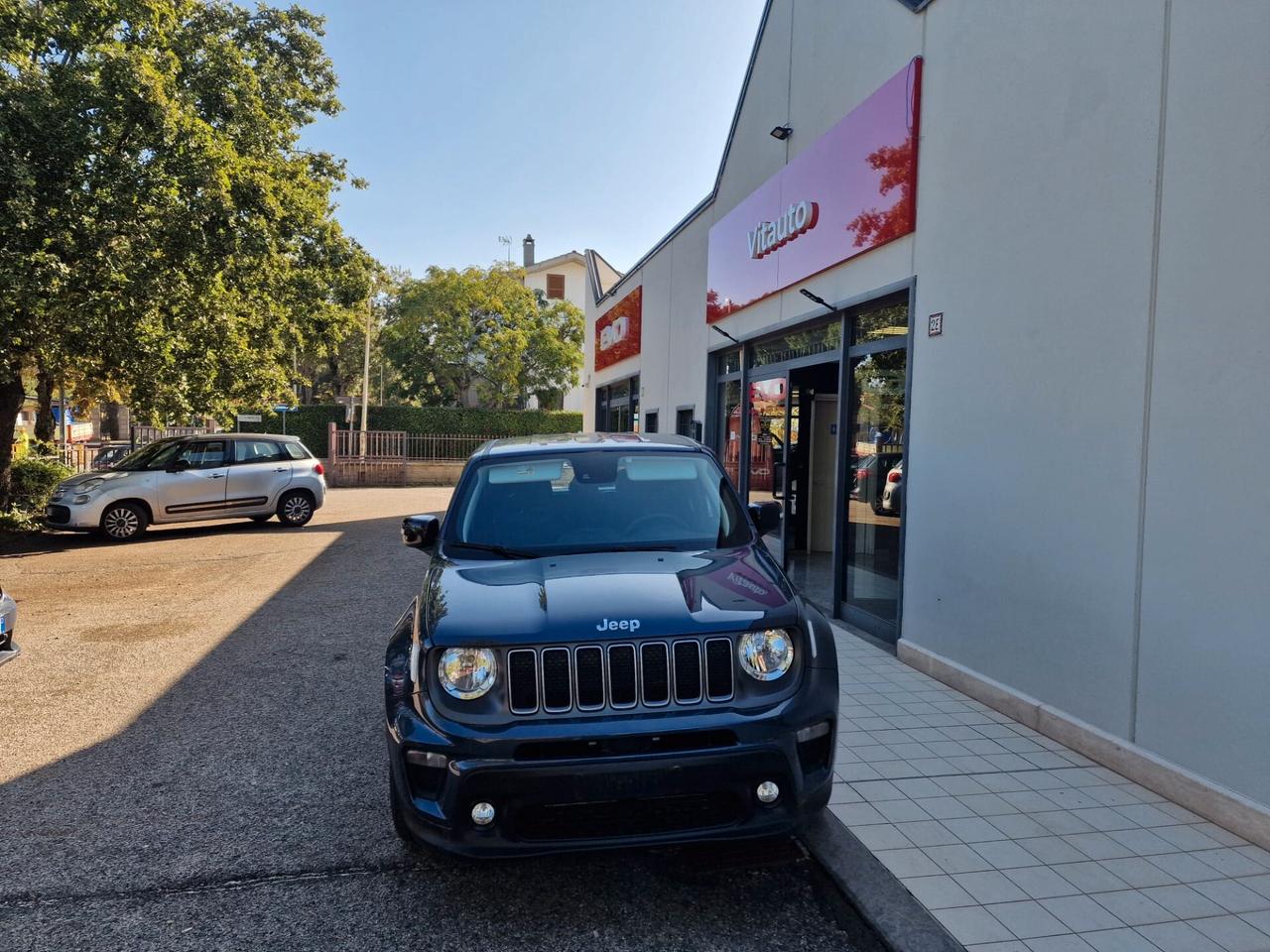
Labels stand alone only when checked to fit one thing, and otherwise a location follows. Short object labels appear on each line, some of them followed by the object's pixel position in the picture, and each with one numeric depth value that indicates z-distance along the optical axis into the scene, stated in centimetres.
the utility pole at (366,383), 3185
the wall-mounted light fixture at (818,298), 746
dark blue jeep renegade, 278
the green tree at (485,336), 3559
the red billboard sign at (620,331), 1658
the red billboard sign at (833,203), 638
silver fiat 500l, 1255
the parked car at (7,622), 557
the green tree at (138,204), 973
